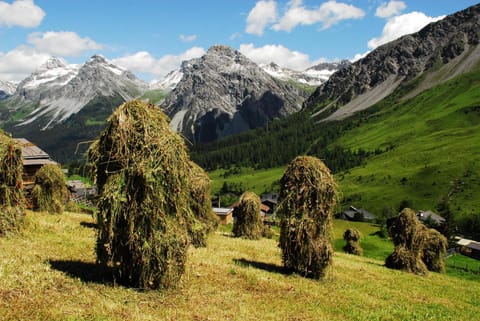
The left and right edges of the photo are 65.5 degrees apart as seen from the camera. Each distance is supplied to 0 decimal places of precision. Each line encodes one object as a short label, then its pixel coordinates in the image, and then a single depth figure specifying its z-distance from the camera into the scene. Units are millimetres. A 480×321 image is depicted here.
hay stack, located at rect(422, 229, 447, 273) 45094
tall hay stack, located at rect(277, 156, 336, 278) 20484
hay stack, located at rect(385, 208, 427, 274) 36625
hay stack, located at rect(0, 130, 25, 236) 19294
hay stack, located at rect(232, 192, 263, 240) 39719
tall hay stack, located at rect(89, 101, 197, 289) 12797
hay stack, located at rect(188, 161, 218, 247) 27688
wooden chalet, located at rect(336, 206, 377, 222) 133375
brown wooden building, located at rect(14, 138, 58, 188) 43281
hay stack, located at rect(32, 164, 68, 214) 32344
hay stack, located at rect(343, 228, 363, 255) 62438
